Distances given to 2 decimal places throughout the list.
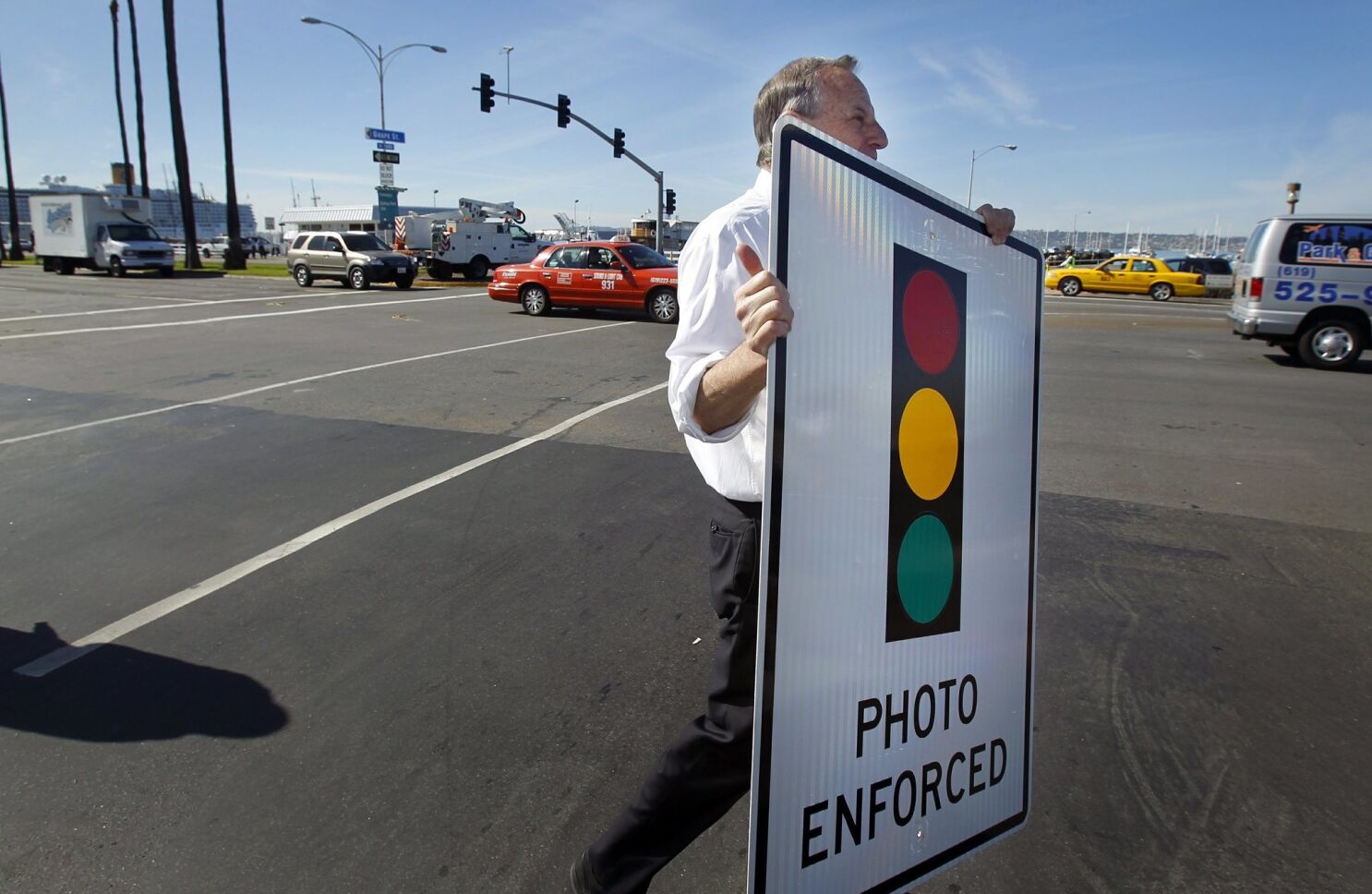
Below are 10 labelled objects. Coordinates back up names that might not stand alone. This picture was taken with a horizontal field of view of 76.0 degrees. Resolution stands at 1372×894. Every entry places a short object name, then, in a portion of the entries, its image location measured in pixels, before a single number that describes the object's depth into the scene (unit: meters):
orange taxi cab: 17.59
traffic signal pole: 26.86
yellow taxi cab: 29.55
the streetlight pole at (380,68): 33.94
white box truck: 29.50
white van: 11.94
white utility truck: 28.70
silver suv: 24.64
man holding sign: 1.65
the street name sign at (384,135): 35.24
